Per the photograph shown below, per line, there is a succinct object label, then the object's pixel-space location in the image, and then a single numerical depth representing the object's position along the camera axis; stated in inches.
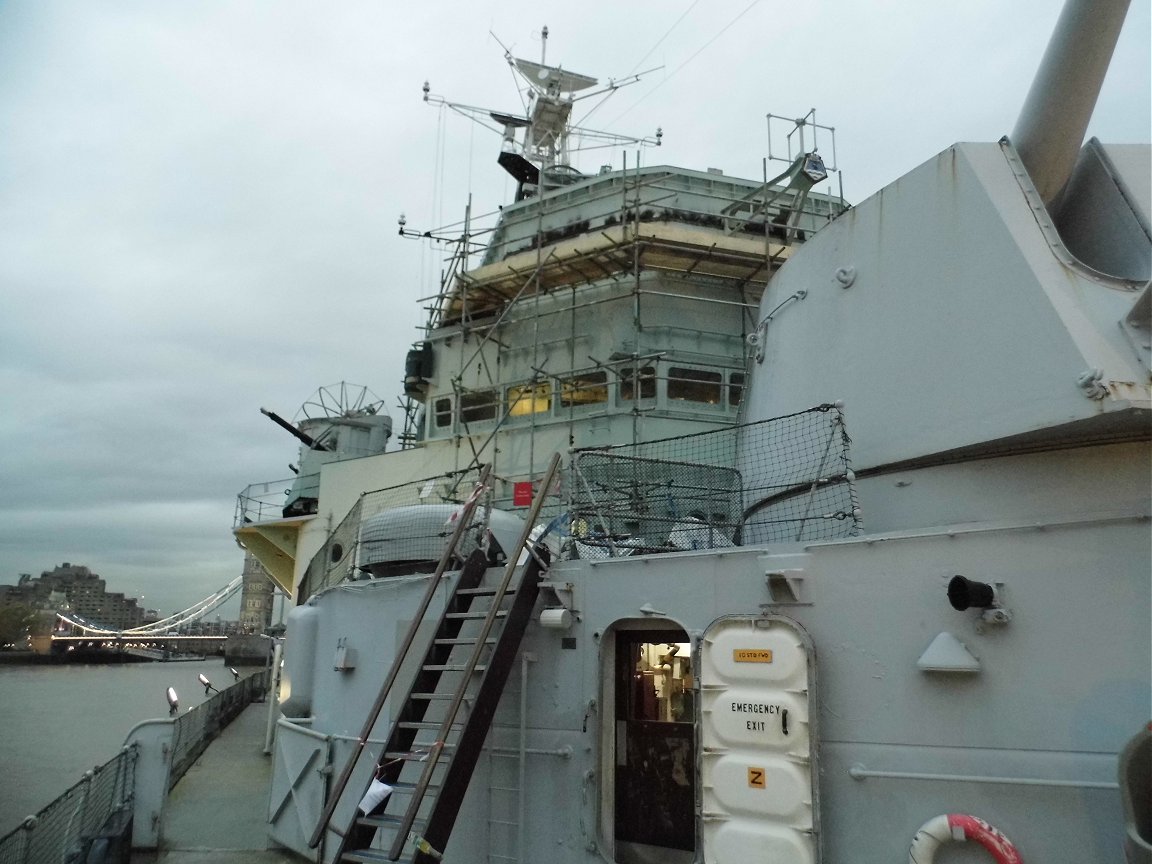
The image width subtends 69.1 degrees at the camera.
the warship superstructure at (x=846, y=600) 156.6
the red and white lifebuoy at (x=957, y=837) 150.2
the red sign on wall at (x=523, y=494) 299.0
